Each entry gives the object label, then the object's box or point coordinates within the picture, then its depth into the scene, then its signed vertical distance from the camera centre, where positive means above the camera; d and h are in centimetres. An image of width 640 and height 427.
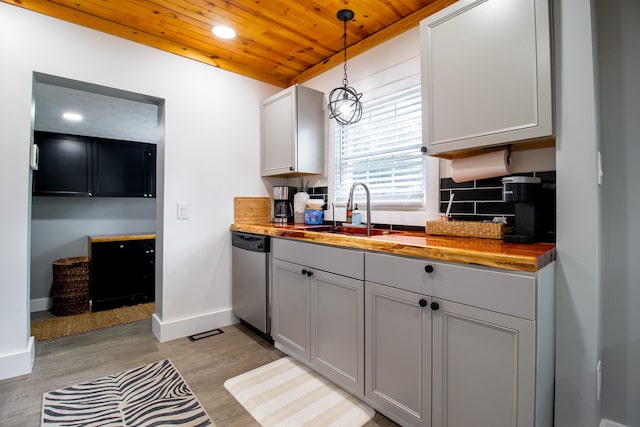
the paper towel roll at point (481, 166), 170 +29
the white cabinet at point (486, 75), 139 +71
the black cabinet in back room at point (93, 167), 358 +62
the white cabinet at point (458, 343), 114 -54
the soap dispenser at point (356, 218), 248 -1
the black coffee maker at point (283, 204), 312 +13
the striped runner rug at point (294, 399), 167 -108
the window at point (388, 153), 226 +52
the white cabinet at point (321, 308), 177 -60
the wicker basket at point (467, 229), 166 -7
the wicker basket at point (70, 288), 337 -78
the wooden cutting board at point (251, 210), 311 +7
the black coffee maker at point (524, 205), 146 +6
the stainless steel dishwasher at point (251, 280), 251 -55
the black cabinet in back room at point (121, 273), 358 -67
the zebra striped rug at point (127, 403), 166 -109
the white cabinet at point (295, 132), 282 +81
